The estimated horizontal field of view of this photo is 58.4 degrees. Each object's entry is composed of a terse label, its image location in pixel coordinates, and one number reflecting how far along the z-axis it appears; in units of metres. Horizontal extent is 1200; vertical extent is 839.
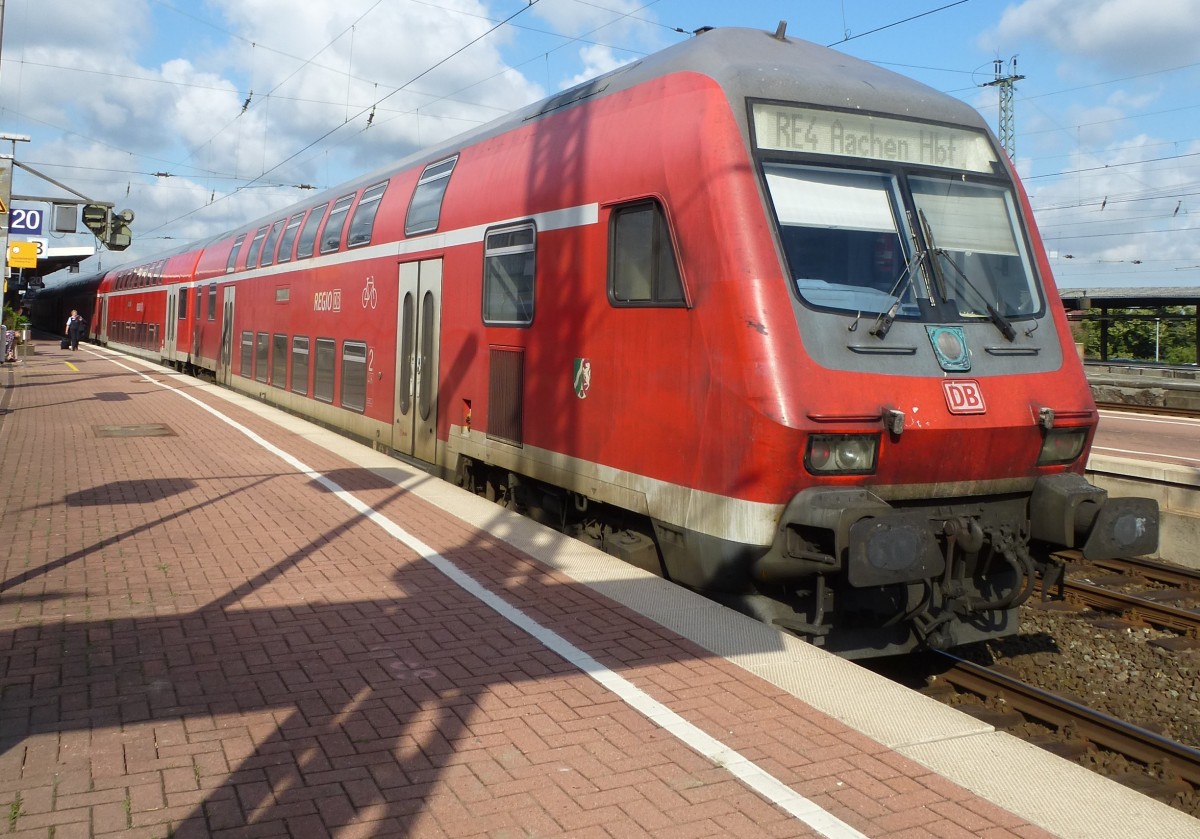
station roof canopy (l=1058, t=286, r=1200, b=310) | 35.06
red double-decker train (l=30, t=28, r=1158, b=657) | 5.99
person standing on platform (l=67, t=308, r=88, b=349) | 41.62
